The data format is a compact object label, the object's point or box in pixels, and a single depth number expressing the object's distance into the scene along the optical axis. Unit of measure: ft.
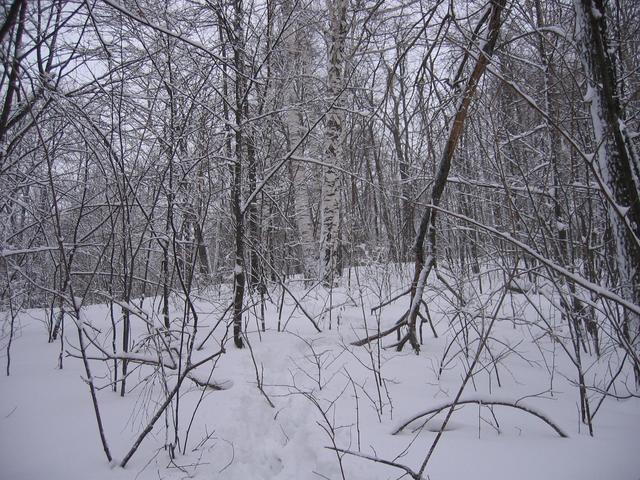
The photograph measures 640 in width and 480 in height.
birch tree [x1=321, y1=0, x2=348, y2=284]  19.76
